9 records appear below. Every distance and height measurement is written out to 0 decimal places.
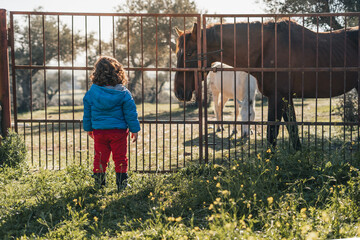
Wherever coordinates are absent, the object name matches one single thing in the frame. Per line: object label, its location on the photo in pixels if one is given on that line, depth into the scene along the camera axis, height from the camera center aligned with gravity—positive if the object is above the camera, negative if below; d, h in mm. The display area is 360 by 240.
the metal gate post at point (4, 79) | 7039 +356
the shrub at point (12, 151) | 6836 -800
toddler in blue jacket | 5570 -207
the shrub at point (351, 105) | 10562 -159
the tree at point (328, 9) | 11031 +2605
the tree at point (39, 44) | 31312 +4174
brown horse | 6996 +695
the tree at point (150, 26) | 26406 +4600
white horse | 9953 +220
